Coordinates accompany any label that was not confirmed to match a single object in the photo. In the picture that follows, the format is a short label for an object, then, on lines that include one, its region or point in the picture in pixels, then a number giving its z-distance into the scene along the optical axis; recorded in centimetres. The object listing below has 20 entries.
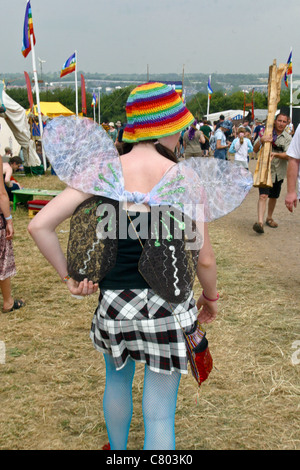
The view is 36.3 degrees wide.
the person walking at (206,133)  1666
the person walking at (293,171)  426
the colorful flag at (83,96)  2244
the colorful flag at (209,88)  2875
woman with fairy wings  176
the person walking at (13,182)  892
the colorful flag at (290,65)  2350
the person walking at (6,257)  400
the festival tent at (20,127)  1441
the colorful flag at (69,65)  1906
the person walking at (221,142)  1303
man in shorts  709
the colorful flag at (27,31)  1472
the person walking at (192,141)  1241
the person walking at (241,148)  1055
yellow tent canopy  2548
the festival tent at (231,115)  4347
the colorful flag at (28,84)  1872
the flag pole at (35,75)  1537
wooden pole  639
